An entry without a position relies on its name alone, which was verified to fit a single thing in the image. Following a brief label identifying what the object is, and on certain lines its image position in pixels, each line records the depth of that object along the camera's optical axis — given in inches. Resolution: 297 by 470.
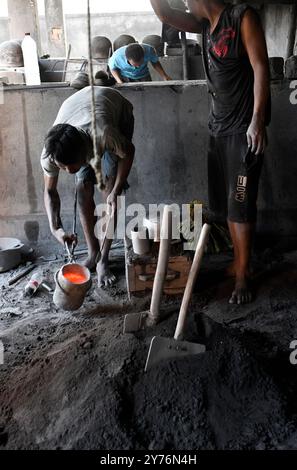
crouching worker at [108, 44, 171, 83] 235.0
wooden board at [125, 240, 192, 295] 151.1
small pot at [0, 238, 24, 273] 183.0
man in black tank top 131.6
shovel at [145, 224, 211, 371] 100.0
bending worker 130.1
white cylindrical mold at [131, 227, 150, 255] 152.0
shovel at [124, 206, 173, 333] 103.5
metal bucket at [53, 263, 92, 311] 132.3
